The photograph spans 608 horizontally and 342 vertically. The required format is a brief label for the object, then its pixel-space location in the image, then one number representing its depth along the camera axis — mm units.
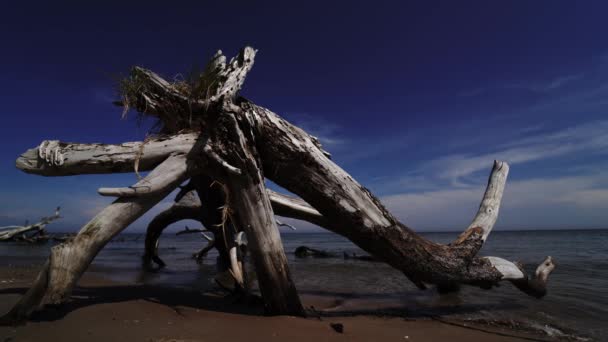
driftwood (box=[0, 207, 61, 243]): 19422
